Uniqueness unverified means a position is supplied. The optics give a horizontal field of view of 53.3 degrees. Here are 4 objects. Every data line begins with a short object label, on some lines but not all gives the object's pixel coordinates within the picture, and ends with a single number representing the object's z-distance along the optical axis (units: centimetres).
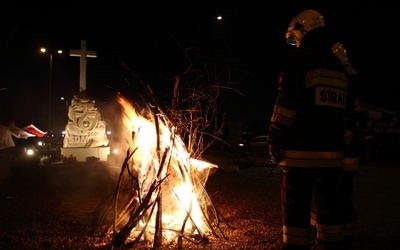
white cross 1738
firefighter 344
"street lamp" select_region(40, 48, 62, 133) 2595
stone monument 1706
